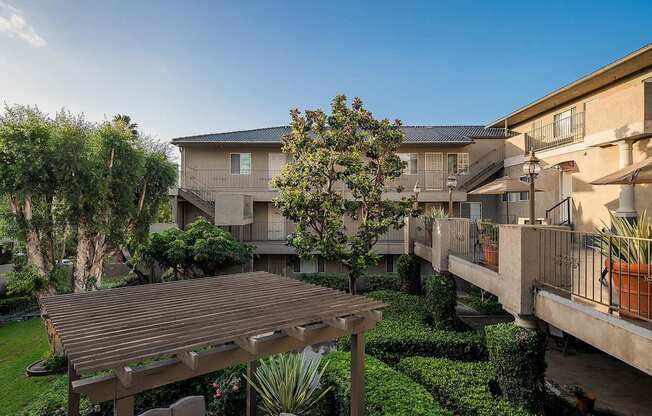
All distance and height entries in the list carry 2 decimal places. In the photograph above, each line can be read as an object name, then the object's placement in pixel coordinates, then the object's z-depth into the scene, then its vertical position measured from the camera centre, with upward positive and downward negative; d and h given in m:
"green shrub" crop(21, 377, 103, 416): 7.02 -3.92
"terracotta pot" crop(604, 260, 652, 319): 4.39 -0.97
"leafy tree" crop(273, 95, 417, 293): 13.52 +1.24
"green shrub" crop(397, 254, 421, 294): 15.95 -2.80
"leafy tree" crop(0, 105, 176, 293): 10.26 +0.89
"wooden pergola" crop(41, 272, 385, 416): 3.52 -1.47
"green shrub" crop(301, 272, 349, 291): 17.97 -3.42
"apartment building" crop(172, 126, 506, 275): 20.48 +1.93
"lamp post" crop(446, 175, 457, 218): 13.57 +1.17
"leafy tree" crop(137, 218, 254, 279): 16.02 -1.73
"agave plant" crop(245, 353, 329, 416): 6.74 -3.36
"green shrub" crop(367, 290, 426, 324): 12.02 -3.54
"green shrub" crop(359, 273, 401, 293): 17.95 -3.55
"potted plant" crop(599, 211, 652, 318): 4.41 -0.74
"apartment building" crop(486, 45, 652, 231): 10.51 +2.55
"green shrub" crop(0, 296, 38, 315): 15.86 -4.16
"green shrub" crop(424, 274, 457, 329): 11.13 -2.81
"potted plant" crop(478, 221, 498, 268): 8.44 -0.75
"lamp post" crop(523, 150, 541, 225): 8.03 +1.02
